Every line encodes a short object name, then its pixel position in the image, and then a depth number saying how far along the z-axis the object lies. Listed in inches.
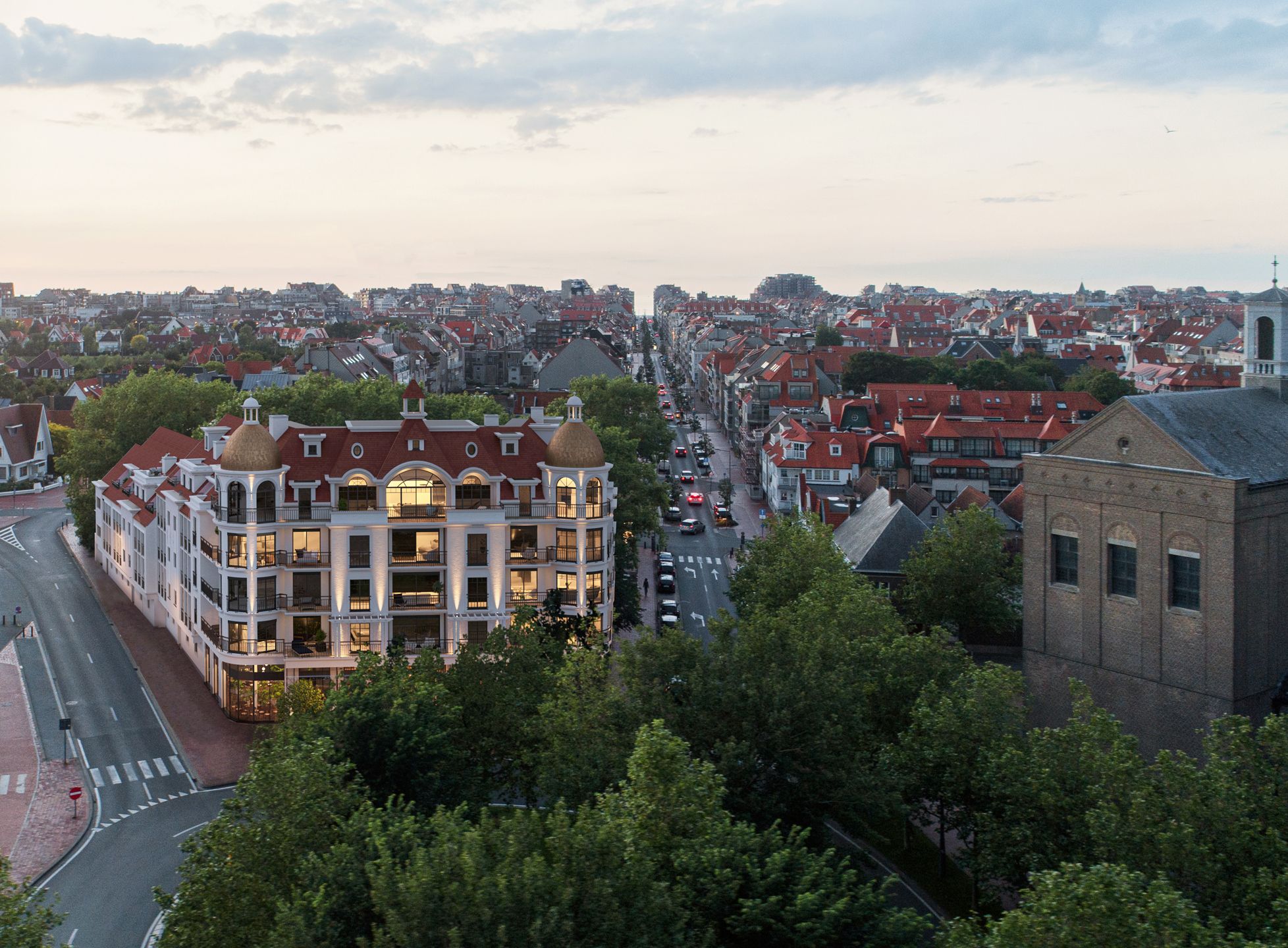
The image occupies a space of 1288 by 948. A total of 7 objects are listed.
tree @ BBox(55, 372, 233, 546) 3809.1
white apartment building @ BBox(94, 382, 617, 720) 2257.6
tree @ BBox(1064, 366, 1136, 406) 5177.2
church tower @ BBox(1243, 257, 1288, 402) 2078.0
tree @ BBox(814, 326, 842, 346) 7716.5
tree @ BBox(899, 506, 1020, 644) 2498.8
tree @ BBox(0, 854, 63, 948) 1003.9
